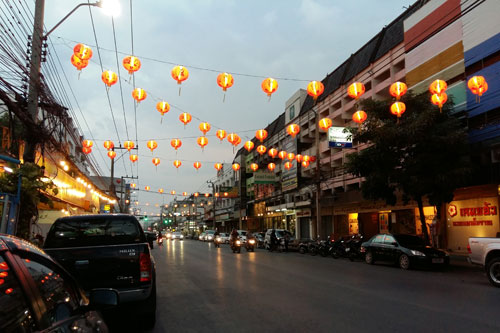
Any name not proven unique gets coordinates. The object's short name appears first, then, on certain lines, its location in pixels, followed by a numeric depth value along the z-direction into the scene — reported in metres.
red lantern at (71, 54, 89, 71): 11.92
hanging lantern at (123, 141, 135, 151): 24.94
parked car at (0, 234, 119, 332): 2.04
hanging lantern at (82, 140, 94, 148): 24.55
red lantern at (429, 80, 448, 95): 16.88
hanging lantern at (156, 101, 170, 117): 16.44
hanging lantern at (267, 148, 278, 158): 32.06
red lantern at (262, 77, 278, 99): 16.08
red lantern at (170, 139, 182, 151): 22.52
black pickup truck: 5.59
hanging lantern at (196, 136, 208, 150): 21.77
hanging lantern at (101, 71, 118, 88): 13.56
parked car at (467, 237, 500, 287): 10.70
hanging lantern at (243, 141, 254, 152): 26.10
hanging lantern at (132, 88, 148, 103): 15.10
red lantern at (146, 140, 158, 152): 22.34
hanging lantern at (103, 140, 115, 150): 26.67
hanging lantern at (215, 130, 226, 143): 21.88
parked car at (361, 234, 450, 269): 15.06
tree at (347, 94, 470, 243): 16.61
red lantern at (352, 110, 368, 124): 20.98
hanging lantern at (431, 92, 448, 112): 17.05
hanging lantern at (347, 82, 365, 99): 20.08
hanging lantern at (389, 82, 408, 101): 17.86
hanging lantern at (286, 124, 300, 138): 24.57
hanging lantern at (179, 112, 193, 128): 18.22
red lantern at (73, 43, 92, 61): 11.76
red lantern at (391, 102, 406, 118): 17.60
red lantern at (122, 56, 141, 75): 13.14
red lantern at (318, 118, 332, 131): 23.58
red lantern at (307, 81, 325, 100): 17.88
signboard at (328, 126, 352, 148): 24.92
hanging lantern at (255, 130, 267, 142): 24.88
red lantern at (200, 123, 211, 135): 19.42
